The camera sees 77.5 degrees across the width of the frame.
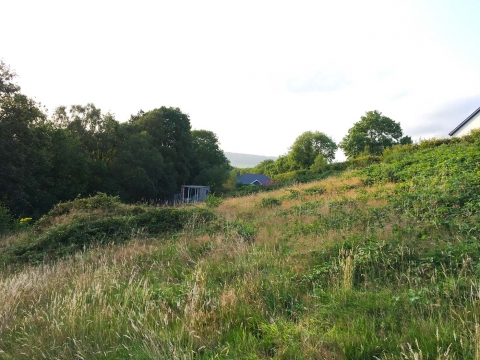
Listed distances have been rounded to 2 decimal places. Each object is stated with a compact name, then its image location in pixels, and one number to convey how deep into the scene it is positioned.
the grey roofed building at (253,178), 62.18
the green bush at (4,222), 12.76
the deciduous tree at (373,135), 47.62
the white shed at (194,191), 35.72
